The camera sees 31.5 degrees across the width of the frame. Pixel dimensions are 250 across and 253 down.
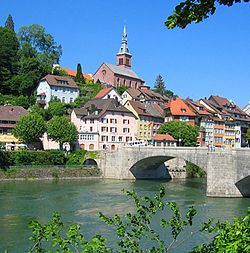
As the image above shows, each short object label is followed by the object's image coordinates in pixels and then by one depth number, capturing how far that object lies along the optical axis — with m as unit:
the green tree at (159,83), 147.25
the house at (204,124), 86.25
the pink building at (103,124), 73.06
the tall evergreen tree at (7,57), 86.75
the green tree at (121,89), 104.78
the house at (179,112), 84.81
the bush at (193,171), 67.12
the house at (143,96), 96.19
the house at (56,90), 85.62
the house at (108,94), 87.86
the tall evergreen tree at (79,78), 102.25
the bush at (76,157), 63.78
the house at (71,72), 110.29
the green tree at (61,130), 65.50
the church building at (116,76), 114.50
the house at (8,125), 69.06
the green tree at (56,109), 78.12
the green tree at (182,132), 75.00
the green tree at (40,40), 97.75
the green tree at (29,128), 64.00
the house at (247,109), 110.88
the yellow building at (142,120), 80.25
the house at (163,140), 72.81
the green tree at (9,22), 113.59
